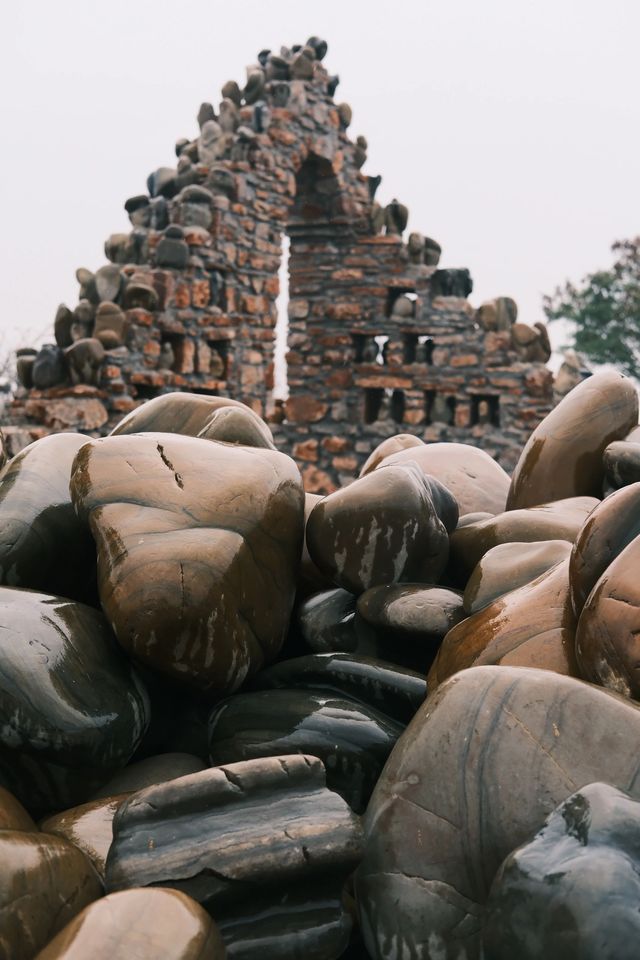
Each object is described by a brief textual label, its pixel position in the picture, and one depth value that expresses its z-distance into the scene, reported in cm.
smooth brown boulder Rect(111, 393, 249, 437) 271
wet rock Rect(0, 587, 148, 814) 179
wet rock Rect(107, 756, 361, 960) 148
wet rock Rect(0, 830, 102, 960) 139
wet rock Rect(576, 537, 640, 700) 162
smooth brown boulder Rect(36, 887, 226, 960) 128
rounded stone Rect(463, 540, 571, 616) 206
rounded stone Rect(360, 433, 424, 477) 320
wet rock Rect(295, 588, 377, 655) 217
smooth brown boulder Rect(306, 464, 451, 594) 217
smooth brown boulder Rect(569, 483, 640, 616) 179
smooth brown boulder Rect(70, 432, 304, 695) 189
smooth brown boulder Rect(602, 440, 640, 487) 239
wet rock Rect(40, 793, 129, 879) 164
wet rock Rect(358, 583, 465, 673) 207
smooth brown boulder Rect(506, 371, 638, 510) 258
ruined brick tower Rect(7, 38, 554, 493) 954
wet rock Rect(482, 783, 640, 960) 125
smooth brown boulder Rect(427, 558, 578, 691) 182
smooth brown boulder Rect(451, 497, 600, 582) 227
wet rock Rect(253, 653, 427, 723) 196
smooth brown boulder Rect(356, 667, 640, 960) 147
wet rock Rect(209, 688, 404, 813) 184
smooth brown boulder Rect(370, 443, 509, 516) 282
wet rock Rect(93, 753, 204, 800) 187
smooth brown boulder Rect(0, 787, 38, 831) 158
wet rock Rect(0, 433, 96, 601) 220
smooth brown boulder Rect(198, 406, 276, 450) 257
